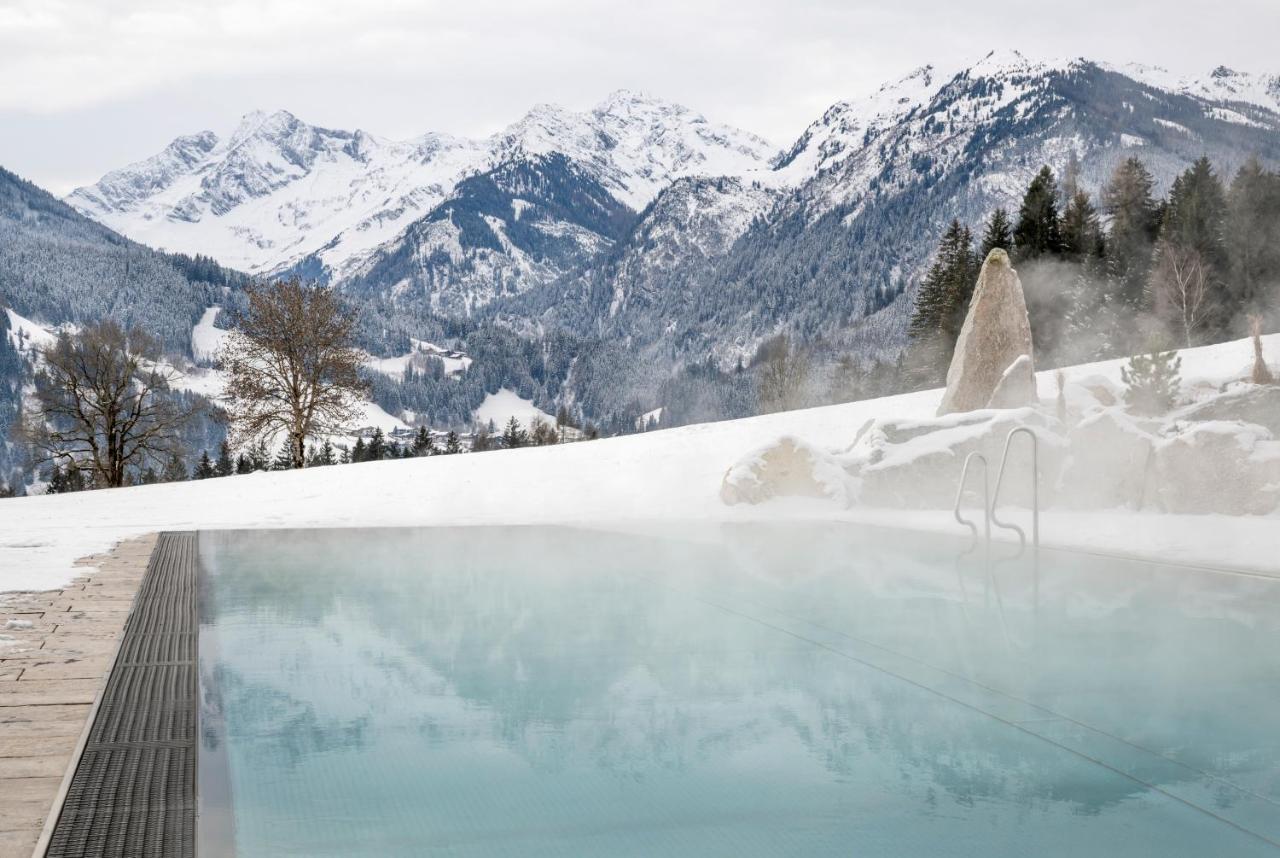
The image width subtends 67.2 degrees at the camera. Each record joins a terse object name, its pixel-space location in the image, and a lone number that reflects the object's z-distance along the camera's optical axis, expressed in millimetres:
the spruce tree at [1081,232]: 33844
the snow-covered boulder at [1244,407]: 10041
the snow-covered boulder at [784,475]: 11414
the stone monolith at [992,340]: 12938
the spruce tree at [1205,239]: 29656
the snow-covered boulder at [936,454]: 10422
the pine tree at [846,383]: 52906
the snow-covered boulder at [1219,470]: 8742
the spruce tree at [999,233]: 34375
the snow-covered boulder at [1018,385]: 12305
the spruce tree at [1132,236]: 31703
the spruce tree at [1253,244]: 29750
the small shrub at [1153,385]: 11531
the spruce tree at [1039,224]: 34188
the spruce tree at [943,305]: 34062
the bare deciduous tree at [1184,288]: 28731
